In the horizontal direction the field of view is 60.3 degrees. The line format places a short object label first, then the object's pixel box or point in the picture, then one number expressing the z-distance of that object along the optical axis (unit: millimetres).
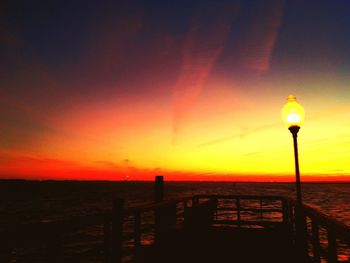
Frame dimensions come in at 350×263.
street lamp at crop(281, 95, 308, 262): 5906
